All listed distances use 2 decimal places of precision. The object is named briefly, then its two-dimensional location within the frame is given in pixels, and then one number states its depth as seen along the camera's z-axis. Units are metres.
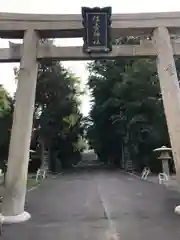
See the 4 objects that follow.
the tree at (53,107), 16.32
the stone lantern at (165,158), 10.33
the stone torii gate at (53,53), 4.42
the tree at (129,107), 13.65
